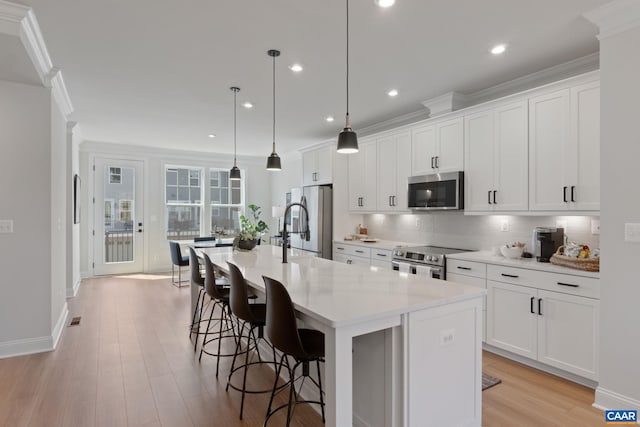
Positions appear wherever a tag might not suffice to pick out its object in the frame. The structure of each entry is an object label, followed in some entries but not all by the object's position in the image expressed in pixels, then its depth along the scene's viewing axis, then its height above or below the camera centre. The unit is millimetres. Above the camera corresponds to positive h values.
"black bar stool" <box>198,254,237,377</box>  2938 -646
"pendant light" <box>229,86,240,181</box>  4144 +577
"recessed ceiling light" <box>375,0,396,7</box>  2133 +1301
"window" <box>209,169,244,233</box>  8234 +286
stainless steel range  3658 -496
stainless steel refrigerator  5484 -110
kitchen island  1539 -646
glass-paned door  6996 -92
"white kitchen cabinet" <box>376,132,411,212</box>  4582 +583
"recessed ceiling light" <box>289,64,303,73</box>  3248 +1372
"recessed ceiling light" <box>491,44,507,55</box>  2879 +1381
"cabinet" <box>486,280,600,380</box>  2619 -923
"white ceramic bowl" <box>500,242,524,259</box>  3347 -356
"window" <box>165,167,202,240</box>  7754 +248
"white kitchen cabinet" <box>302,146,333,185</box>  5586 +792
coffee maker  3115 -256
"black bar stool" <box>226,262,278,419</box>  2311 -614
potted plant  3885 -294
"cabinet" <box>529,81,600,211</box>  2777 +545
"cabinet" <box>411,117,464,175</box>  3893 +780
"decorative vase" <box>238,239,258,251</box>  3881 -350
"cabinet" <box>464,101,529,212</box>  3289 +544
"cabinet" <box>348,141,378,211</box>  5109 +528
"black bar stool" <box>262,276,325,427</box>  1747 -602
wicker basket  2623 -378
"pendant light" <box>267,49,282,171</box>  3818 +556
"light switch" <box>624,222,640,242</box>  2229 -118
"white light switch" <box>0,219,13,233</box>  3197 -122
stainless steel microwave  3850 +257
